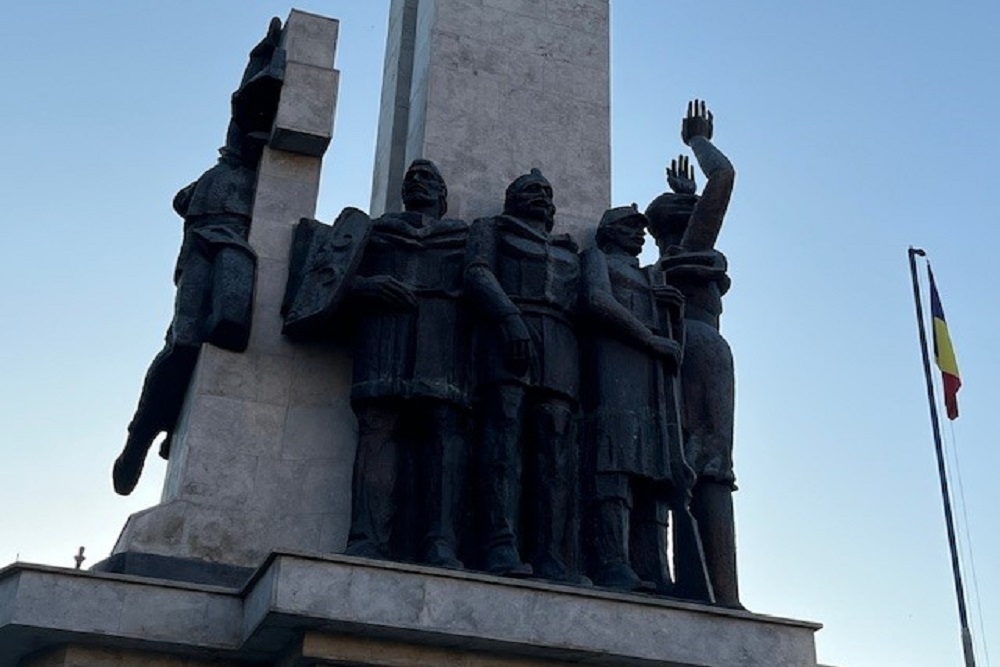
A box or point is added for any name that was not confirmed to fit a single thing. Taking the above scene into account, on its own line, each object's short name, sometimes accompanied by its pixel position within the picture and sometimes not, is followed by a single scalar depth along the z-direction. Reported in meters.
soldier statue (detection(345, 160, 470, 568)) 9.48
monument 8.42
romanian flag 19.17
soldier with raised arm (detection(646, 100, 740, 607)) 10.59
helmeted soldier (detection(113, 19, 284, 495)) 10.38
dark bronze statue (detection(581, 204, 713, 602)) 9.75
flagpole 18.11
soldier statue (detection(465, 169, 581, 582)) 9.54
